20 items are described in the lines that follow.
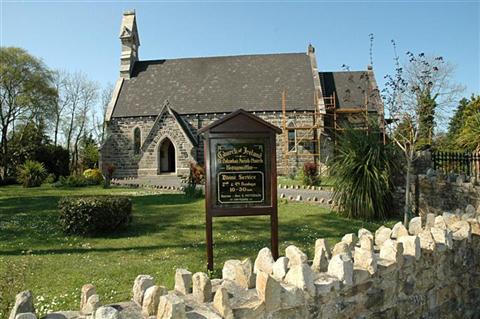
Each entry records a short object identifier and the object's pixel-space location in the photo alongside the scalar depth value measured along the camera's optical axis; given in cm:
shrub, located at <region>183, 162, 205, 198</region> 1595
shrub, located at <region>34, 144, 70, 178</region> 3061
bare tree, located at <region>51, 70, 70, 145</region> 4278
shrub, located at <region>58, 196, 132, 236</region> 873
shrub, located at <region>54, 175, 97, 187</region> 2297
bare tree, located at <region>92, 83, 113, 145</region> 5119
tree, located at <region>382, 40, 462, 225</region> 1247
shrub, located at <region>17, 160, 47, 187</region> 2356
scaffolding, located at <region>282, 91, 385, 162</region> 2888
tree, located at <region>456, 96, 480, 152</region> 1160
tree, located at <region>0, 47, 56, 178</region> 3631
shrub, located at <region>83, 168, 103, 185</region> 2446
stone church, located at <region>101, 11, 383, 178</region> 2939
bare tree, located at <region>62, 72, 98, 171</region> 4912
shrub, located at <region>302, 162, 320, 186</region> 1942
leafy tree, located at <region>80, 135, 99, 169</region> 4214
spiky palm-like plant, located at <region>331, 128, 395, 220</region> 1098
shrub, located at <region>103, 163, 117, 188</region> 2215
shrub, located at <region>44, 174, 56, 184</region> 2612
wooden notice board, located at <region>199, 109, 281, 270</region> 604
